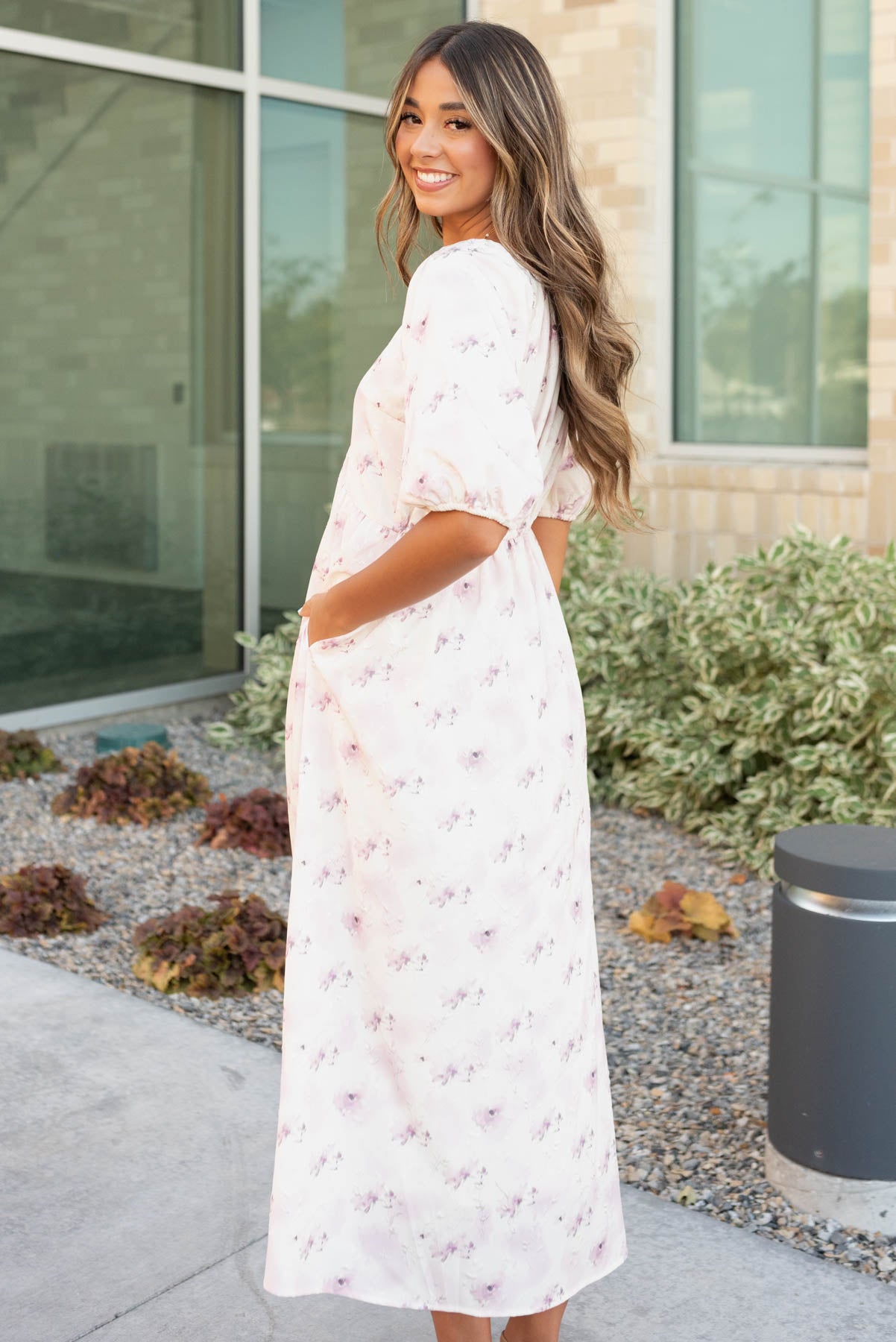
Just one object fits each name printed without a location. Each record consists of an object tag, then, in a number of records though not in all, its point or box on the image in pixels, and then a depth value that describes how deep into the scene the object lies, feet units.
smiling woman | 5.98
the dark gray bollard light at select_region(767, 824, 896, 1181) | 8.27
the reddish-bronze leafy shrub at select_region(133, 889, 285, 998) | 12.27
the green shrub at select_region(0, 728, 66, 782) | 18.79
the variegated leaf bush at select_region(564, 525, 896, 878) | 15.23
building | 19.83
